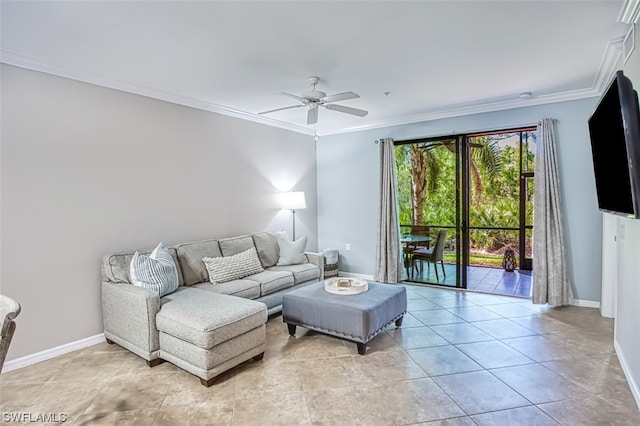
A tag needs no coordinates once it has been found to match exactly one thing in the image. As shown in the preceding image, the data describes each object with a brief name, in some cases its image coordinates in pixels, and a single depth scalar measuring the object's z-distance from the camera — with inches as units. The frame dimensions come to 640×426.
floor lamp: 213.0
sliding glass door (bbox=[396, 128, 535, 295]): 203.8
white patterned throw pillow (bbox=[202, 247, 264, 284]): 151.4
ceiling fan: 130.3
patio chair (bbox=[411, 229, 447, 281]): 210.7
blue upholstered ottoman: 120.0
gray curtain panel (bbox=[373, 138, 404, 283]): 216.5
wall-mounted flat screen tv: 77.0
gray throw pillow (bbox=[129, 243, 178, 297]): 121.6
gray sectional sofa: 102.3
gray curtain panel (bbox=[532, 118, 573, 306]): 168.4
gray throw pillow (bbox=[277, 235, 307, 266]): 187.0
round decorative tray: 135.2
